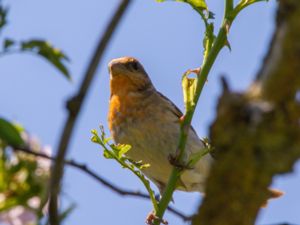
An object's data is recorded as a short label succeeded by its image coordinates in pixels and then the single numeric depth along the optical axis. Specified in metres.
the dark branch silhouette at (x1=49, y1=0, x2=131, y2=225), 2.75
